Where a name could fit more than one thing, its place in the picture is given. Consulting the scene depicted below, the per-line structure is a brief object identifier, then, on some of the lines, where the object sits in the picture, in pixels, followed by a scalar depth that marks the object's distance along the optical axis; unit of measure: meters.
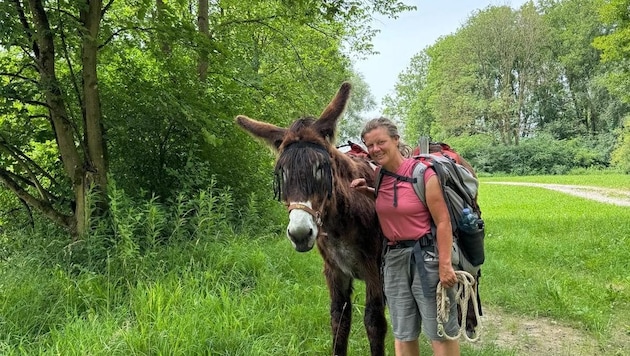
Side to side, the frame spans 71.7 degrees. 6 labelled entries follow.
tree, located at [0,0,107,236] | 4.37
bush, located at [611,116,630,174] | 25.98
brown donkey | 2.46
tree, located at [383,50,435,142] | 50.38
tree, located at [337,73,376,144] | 40.47
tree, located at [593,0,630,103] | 13.20
